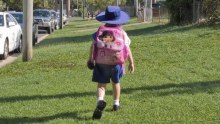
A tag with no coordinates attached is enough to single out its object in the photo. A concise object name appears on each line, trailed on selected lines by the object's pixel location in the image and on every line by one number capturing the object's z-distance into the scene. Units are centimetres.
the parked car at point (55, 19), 3179
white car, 1300
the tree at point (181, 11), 2385
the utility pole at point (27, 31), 1188
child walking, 596
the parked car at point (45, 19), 2674
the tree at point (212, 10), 1922
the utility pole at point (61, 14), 3378
